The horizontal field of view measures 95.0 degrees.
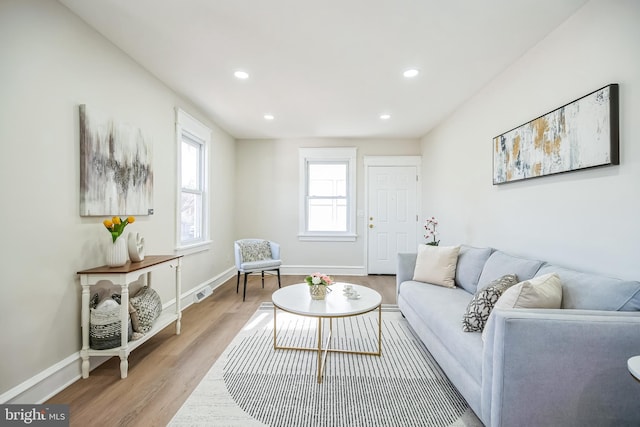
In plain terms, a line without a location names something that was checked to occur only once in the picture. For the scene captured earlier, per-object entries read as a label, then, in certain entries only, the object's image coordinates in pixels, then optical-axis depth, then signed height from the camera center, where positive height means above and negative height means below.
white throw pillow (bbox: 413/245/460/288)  2.87 -0.52
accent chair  3.96 -0.61
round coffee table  2.10 -0.70
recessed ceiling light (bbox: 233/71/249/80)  2.81 +1.36
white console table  2.00 -0.66
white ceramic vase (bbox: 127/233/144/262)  2.35 -0.27
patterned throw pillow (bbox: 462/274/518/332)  1.80 -0.57
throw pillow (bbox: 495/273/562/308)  1.55 -0.44
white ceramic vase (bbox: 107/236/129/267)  2.13 -0.29
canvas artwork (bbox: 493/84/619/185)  1.71 +0.52
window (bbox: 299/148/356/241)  5.37 +0.27
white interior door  5.32 +0.00
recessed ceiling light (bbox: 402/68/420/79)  2.76 +1.35
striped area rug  1.66 -1.15
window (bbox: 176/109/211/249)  3.47 +0.44
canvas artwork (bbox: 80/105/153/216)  2.09 +0.37
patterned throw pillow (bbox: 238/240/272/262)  4.18 -0.53
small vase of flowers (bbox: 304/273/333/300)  2.39 -0.59
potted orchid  4.66 -0.29
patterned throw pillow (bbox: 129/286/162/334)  2.29 -0.75
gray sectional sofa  1.27 -0.67
